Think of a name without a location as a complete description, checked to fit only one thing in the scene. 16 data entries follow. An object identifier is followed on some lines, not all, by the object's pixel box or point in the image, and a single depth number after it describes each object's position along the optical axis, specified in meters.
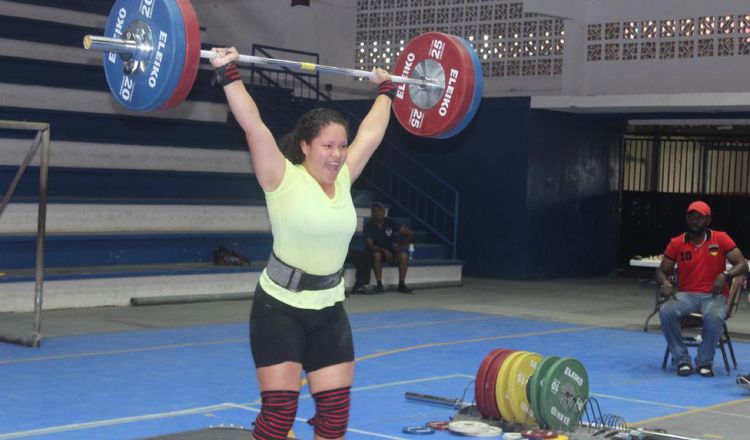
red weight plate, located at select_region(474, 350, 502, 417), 6.08
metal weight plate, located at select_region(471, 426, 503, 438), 5.88
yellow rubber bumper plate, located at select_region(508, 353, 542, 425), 5.97
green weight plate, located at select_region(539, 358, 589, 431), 5.78
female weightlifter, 3.71
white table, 9.80
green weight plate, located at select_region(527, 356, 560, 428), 5.80
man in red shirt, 8.05
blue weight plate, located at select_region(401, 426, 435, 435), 5.89
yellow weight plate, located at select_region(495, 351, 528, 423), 5.99
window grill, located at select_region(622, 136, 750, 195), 16.30
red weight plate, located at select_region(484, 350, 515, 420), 6.03
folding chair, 8.20
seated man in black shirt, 13.15
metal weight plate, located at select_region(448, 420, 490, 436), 5.89
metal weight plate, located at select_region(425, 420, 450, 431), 5.98
